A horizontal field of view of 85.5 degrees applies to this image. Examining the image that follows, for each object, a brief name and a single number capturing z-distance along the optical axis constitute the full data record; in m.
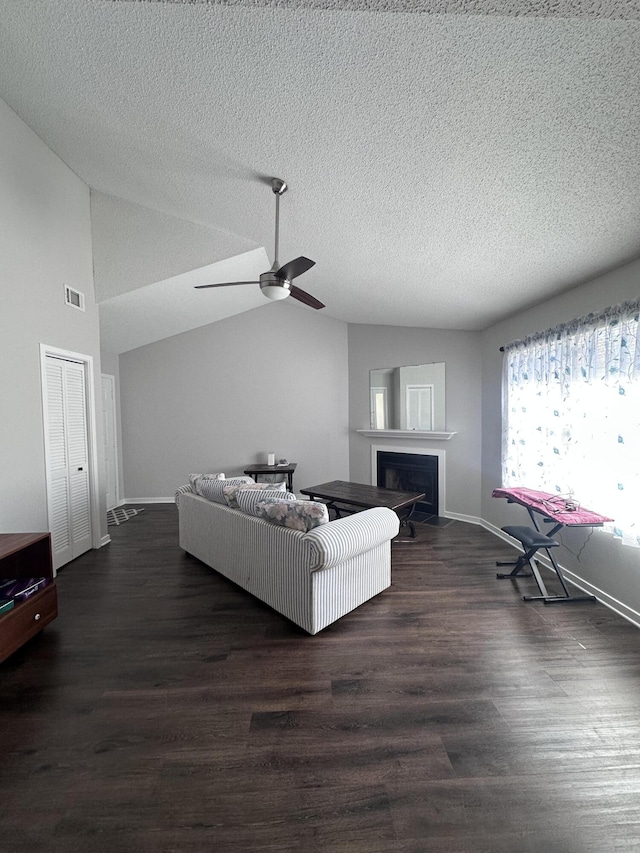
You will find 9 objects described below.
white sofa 2.16
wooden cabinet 1.92
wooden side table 5.15
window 2.38
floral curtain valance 2.38
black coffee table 3.67
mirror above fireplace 4.82
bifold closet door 3.07
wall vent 3.21
